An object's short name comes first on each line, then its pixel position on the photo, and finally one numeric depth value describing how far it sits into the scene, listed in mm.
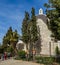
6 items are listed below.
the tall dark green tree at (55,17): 11719
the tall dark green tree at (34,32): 17883
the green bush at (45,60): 12855
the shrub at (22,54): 17403
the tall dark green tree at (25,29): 18222
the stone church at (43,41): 18377
